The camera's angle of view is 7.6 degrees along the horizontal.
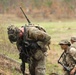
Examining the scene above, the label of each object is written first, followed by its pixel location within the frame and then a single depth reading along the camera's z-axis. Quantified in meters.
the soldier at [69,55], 11.42
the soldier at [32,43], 10.79
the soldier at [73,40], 12.26
